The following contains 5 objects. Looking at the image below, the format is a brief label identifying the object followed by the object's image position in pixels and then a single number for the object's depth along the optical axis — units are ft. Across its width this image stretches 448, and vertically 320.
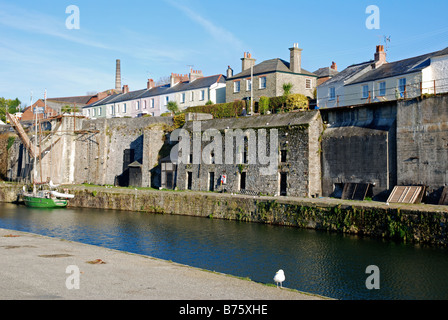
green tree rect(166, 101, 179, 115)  153.72
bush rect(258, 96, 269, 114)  121.70
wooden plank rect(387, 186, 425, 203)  71.99
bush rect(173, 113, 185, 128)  124.16
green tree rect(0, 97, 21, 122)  244.71
